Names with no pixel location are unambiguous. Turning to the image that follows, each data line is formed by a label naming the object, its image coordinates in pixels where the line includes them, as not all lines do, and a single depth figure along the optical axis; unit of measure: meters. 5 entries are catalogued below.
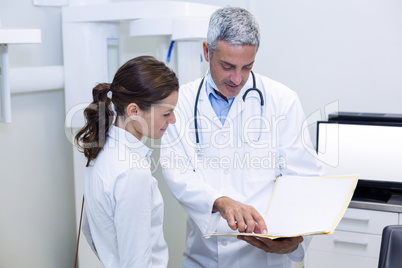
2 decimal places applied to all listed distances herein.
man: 1.32
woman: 1.12
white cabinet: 2.06
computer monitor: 2.15
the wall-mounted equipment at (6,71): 1.42
